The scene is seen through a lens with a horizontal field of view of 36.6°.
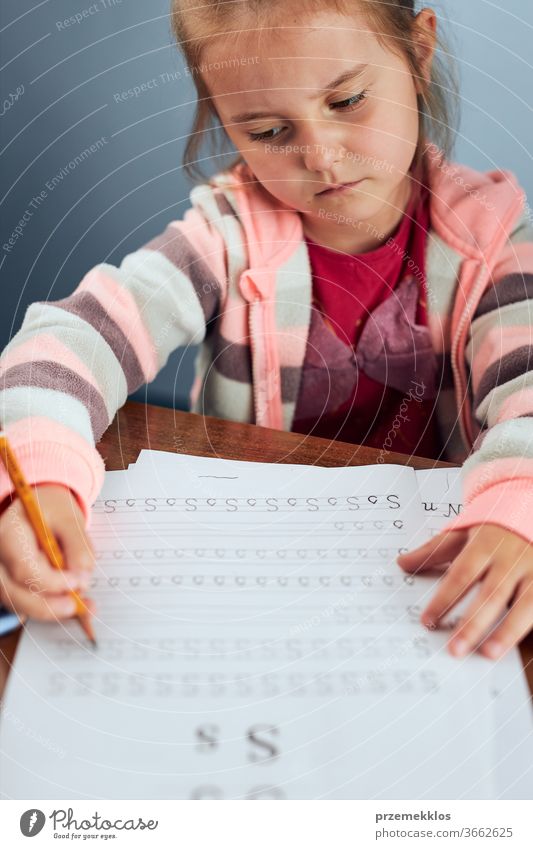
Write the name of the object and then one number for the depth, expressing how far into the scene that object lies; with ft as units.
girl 1.07
